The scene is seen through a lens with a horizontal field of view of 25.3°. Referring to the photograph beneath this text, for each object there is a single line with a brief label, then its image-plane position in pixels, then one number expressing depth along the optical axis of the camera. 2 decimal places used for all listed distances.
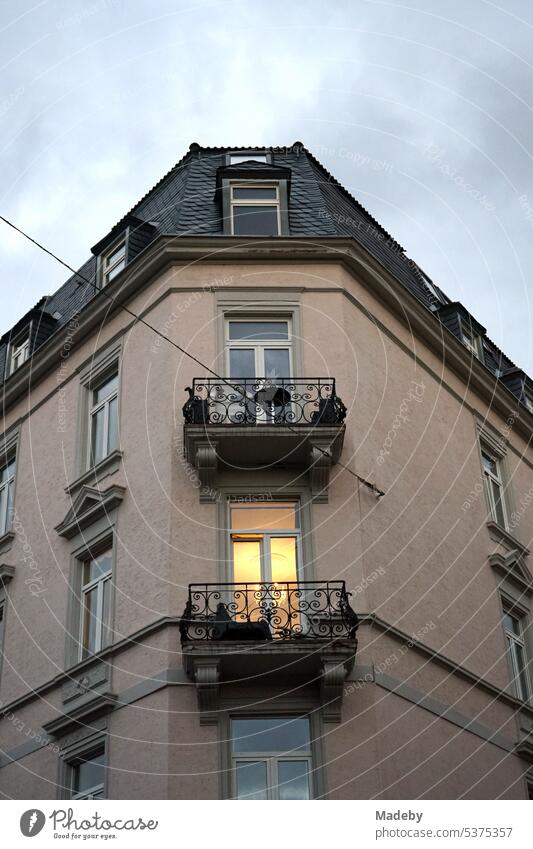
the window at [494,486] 25.03
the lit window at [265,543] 19.48
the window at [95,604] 20.39
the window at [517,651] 23.09
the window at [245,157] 26.69
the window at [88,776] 18.94
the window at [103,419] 22.64
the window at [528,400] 29.02
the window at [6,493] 25.12
